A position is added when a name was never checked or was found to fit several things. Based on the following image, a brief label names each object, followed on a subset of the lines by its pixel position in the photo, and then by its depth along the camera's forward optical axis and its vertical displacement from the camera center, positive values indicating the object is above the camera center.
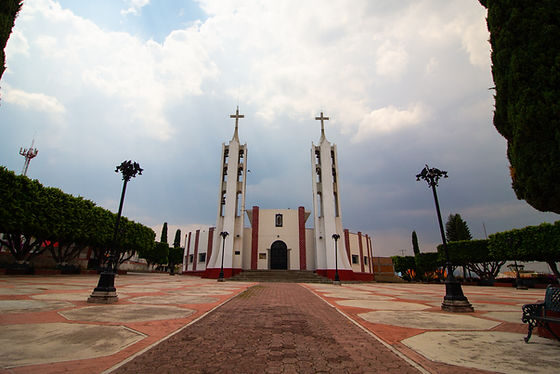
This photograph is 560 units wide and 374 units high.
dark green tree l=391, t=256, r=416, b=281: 45.88 -0.71
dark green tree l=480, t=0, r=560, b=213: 5.22 +3.44
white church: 29.44 +3.24
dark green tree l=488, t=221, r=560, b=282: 23.25 +1.61
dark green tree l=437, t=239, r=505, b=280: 30.22 +0.47
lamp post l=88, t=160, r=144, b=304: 7.38 -0.77
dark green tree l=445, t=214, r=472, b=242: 56.62 +6.85
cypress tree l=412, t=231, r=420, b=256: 53.53 +3.70
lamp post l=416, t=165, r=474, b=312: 7.31 -0.96
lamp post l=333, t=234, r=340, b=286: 22.83 -1.63
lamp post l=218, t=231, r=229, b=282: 25.05 +1.51
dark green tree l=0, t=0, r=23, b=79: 4.86 +4.38
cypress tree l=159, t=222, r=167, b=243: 57.59 +5.75
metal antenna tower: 36.75 +14.31
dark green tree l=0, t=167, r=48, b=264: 17.66 +3.58
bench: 3.99 -0.74
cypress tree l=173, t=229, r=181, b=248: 65.54 +5.12
